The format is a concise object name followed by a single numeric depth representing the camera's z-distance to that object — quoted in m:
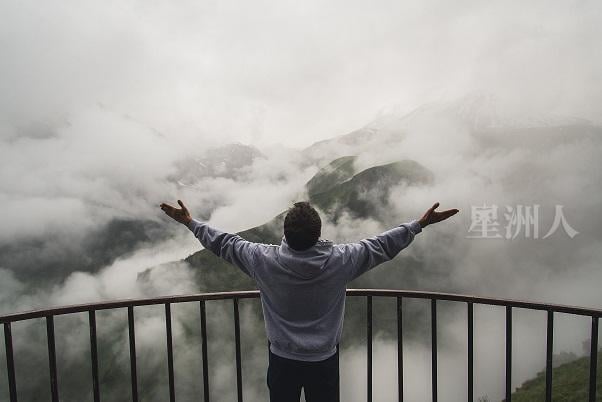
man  1.74
